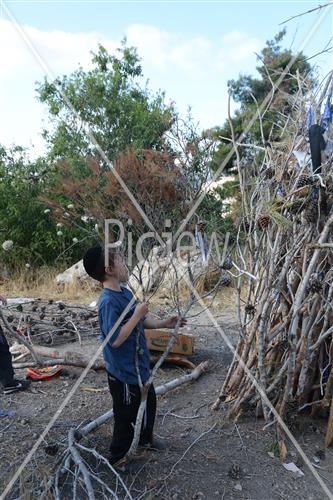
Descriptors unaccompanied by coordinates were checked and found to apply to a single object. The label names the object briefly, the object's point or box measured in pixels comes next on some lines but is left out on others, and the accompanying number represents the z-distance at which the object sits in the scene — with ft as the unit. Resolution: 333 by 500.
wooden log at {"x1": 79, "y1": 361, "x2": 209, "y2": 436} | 9.97
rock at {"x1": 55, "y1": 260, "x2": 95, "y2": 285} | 29.09
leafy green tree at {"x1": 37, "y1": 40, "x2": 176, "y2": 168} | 31.55
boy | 8.41
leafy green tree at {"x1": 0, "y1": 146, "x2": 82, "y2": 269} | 33.19
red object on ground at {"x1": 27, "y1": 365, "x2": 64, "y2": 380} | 13.96
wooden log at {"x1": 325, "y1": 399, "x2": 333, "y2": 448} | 9.80
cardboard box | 14.58
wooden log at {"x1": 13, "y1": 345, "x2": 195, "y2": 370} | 14.33
